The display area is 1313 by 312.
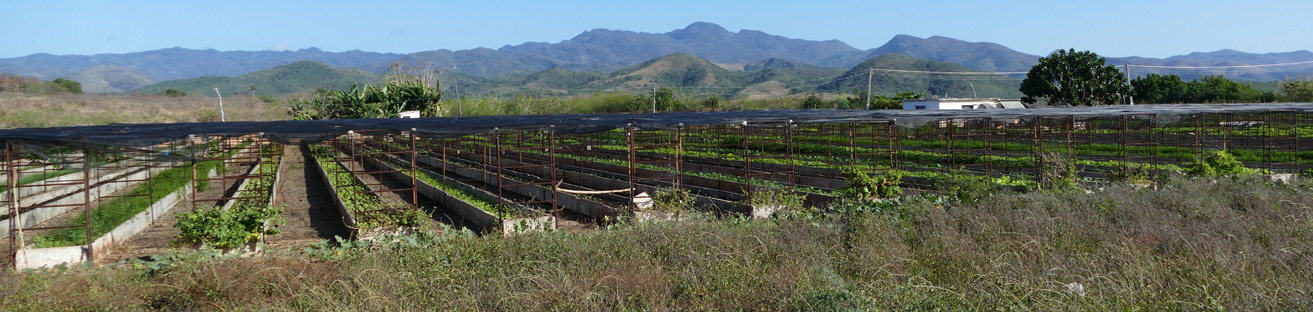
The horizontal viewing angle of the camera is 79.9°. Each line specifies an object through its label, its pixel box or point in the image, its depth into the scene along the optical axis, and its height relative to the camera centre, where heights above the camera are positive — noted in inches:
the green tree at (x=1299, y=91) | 1593.3 +31.1
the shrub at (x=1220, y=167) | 553.9 -42.4
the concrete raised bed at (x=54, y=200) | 552.7 -48.6
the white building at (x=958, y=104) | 1485.0 +22.9
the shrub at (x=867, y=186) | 521.3 -46.2
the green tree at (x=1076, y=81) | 1630.2 +67.7
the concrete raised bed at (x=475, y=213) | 471.5 -59.3
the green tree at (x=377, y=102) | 1521.9 +61.3
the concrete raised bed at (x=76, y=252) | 404.8 -60.3
